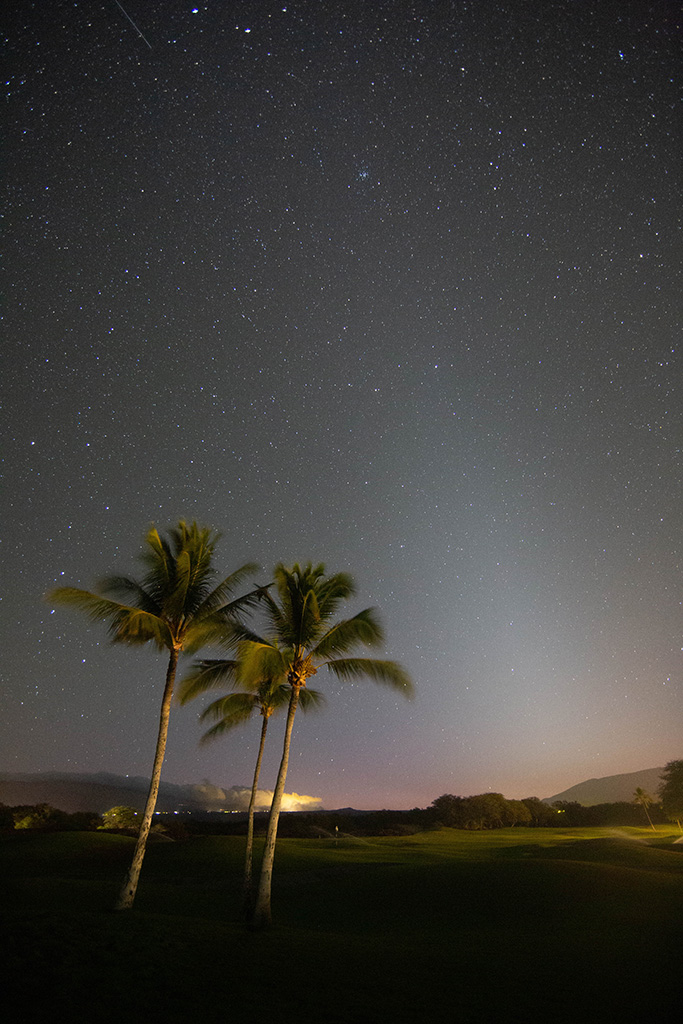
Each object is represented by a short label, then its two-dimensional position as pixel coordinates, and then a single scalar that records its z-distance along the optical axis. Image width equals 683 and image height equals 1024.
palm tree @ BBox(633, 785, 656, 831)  74.69
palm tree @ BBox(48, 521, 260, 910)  15.90
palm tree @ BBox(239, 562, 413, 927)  15.79
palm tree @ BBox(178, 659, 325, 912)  18.59
